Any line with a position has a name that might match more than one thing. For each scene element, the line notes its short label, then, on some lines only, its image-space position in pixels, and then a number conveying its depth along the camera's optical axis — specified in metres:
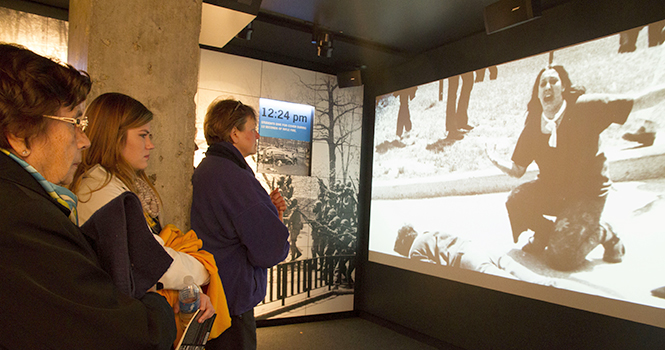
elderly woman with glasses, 0.64
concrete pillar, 1.46
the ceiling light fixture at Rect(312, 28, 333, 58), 4.20
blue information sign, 4.95
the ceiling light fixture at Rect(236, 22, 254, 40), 3.90
